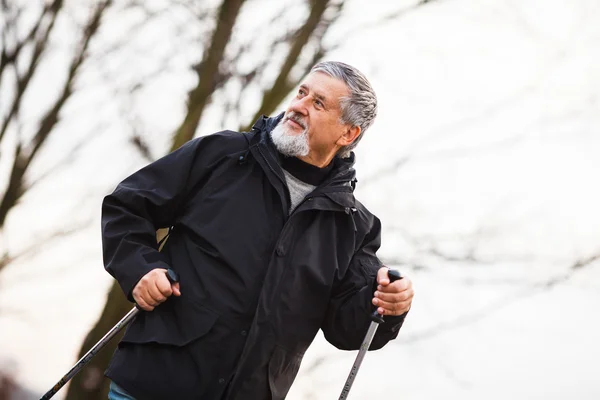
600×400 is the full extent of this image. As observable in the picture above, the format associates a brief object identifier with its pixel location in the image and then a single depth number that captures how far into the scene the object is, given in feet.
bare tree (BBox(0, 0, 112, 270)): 30.71
